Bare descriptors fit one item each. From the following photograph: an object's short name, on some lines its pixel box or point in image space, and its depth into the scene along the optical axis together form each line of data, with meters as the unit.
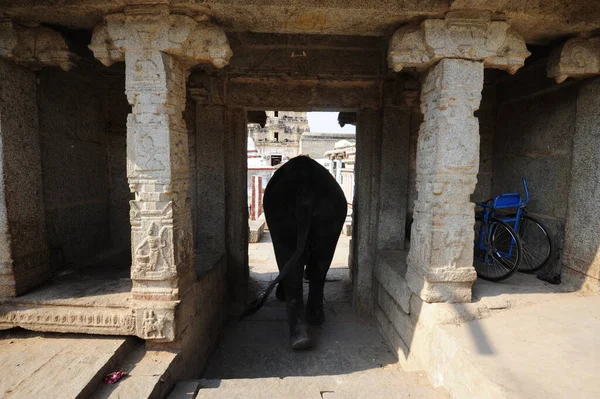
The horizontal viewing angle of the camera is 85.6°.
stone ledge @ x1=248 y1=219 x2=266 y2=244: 7.86
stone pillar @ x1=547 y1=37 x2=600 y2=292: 2.66
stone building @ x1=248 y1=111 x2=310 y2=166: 30.69
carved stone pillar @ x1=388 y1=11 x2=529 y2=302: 2.38
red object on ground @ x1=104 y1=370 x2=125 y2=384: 2.09
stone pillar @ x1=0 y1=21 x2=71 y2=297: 2.56
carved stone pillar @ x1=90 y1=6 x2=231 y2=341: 2.32
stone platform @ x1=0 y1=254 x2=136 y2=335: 2.45
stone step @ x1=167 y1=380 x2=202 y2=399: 2.22
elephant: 3.47
